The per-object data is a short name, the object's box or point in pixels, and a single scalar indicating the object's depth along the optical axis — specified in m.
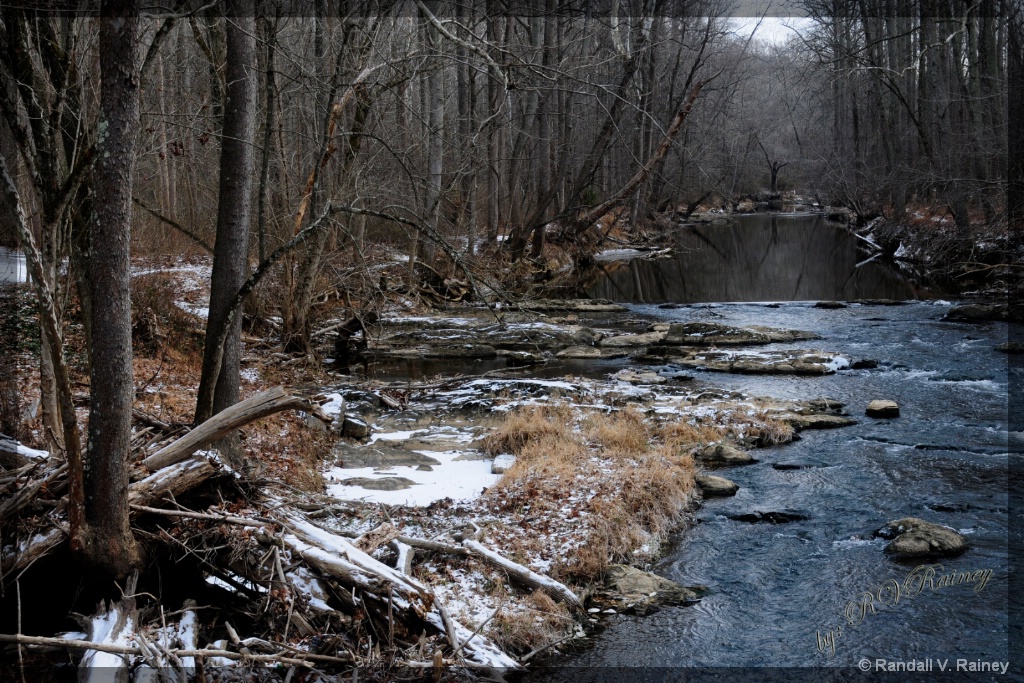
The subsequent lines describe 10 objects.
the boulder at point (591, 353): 16.16
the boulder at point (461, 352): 16.30
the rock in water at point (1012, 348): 14.67
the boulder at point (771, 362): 14.45
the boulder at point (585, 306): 21.12
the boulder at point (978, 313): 17.69
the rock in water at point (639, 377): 13.95
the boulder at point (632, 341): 17.05
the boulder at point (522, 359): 15.70
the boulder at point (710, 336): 16.92
